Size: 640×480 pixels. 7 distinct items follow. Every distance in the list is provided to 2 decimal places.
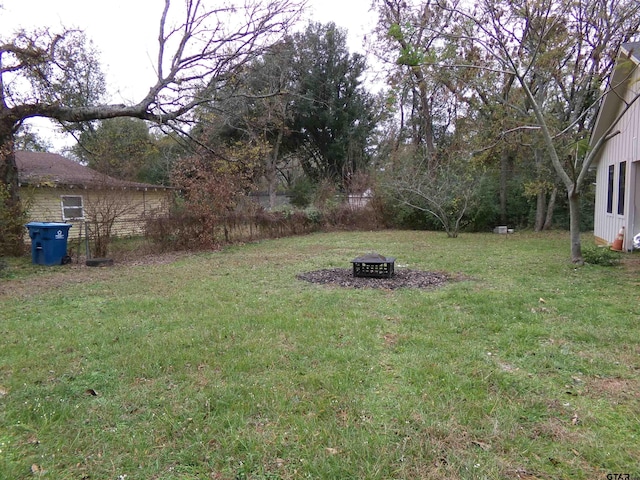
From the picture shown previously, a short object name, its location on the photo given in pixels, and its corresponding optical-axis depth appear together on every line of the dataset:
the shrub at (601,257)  7.72
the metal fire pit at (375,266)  6.94
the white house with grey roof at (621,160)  8.59
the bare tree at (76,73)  10.23
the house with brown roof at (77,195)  10.25
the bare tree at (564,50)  8.34
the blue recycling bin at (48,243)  9.09
